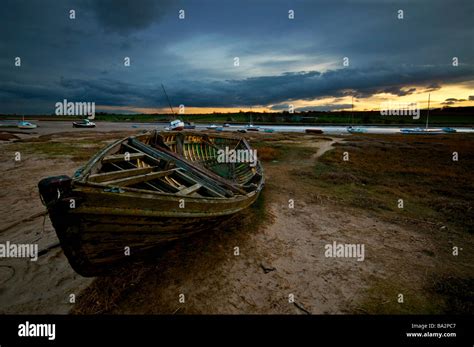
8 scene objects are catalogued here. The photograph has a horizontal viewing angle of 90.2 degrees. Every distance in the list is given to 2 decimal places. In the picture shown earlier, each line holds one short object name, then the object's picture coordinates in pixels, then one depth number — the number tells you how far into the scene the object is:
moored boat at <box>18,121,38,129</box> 50.47
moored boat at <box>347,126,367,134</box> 57.01
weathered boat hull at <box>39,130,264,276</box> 2.92
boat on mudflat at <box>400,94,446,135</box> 53.66
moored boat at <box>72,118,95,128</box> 59.81
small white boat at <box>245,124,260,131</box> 61.17
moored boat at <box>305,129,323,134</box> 53.42
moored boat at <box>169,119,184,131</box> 50.44
